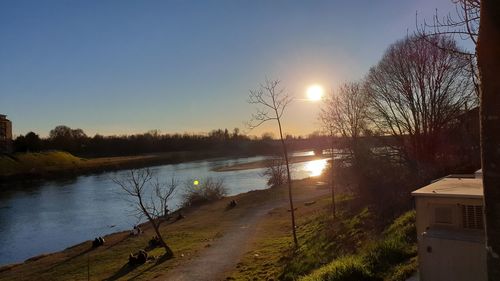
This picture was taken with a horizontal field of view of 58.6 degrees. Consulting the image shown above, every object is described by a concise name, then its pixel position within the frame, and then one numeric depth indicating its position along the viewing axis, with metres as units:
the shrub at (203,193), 51.17
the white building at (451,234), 6.44
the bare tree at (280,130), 18.89
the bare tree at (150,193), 48.41
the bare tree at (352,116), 34.50
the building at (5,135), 114.84
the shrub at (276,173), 60.91
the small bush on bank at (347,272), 8.16
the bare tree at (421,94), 30.48
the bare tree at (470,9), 5.49
